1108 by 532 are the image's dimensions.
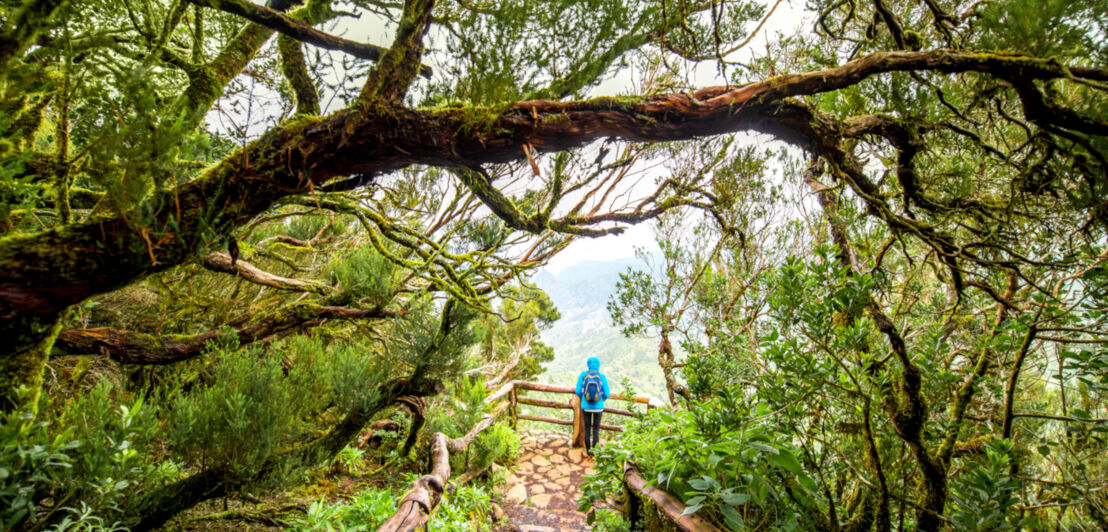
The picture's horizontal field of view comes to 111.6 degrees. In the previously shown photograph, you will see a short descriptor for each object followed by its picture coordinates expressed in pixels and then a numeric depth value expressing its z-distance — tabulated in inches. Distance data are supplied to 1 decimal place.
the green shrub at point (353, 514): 96.2
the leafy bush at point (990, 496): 48.8
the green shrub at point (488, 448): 175.0
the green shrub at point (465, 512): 120.9
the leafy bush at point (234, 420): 81.1
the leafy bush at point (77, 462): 44.6
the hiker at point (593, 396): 224.1
